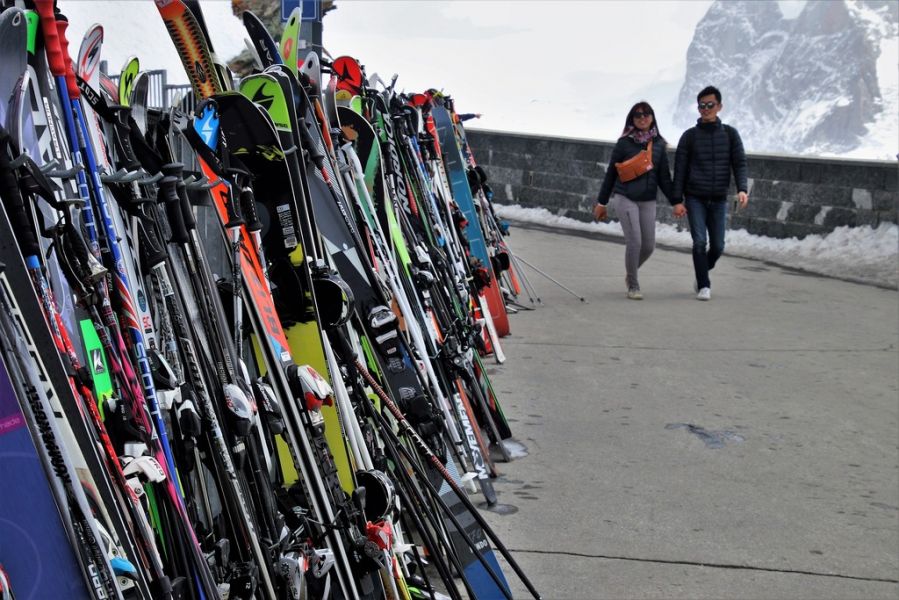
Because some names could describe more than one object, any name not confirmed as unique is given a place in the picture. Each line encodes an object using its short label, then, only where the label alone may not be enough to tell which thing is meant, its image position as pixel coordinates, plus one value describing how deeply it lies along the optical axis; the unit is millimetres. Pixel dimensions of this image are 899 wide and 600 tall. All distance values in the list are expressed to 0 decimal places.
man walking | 9109
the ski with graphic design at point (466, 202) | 7586
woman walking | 9070
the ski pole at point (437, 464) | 3195
